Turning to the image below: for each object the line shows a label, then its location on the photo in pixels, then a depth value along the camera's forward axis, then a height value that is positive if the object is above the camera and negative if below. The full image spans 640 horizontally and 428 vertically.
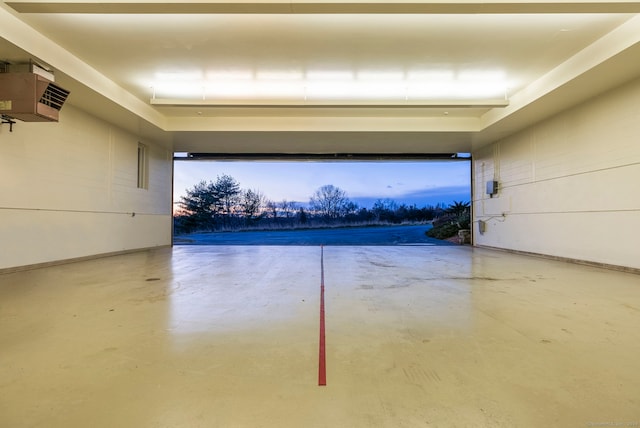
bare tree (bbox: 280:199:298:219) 20.33 +0.39
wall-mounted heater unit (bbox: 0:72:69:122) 4.85 +1.73
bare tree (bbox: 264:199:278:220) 20.03 +0.37
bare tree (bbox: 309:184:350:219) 20.89 +0.80
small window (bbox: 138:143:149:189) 10.02 +1.39
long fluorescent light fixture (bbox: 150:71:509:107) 6.32 +2.60
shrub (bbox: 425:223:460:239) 15.86 -0.77
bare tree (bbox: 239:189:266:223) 19.77 +0.70
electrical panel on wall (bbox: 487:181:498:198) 10.15 +0.89
